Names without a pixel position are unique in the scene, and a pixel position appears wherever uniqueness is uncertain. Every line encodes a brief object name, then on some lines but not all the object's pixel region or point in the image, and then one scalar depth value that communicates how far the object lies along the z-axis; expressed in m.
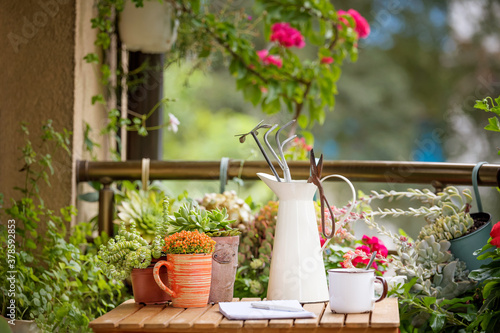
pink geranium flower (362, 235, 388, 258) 2.81
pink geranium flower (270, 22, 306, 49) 3.94
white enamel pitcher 2.44
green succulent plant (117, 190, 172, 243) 3.11
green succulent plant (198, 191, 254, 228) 3.08
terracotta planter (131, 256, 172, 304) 2.44
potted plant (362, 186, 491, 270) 2.73
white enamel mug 2.30
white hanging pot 3.48
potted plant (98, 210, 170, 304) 2.44
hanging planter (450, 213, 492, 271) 2.72
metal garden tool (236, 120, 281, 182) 2.51
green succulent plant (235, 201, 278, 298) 2.95
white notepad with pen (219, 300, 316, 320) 2.27
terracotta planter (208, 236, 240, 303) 2.47
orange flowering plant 2.40
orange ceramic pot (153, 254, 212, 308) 2.39
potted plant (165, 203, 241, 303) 2.47
